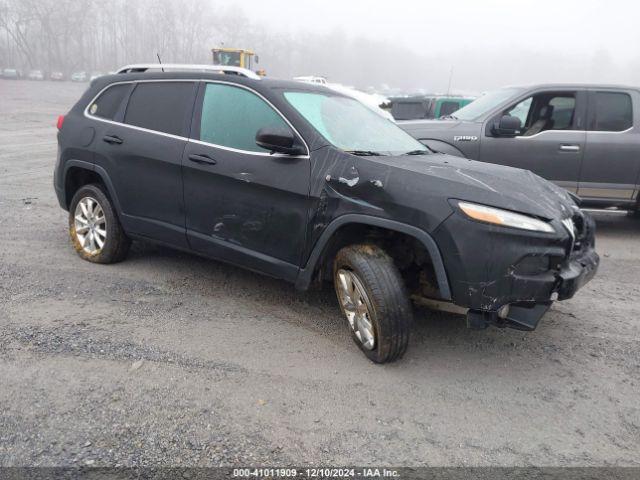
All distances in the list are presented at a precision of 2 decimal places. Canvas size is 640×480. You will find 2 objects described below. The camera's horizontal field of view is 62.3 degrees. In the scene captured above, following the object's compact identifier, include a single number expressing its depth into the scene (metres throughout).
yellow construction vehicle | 32.53
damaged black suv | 2.92
